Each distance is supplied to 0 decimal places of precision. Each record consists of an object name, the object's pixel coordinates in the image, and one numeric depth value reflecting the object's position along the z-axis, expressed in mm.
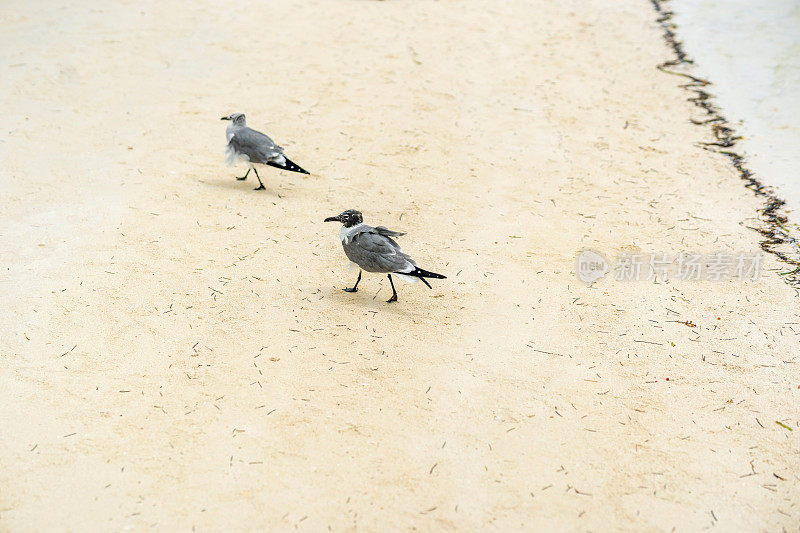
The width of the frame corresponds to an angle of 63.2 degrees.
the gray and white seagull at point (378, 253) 5160
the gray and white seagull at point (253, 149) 7078
